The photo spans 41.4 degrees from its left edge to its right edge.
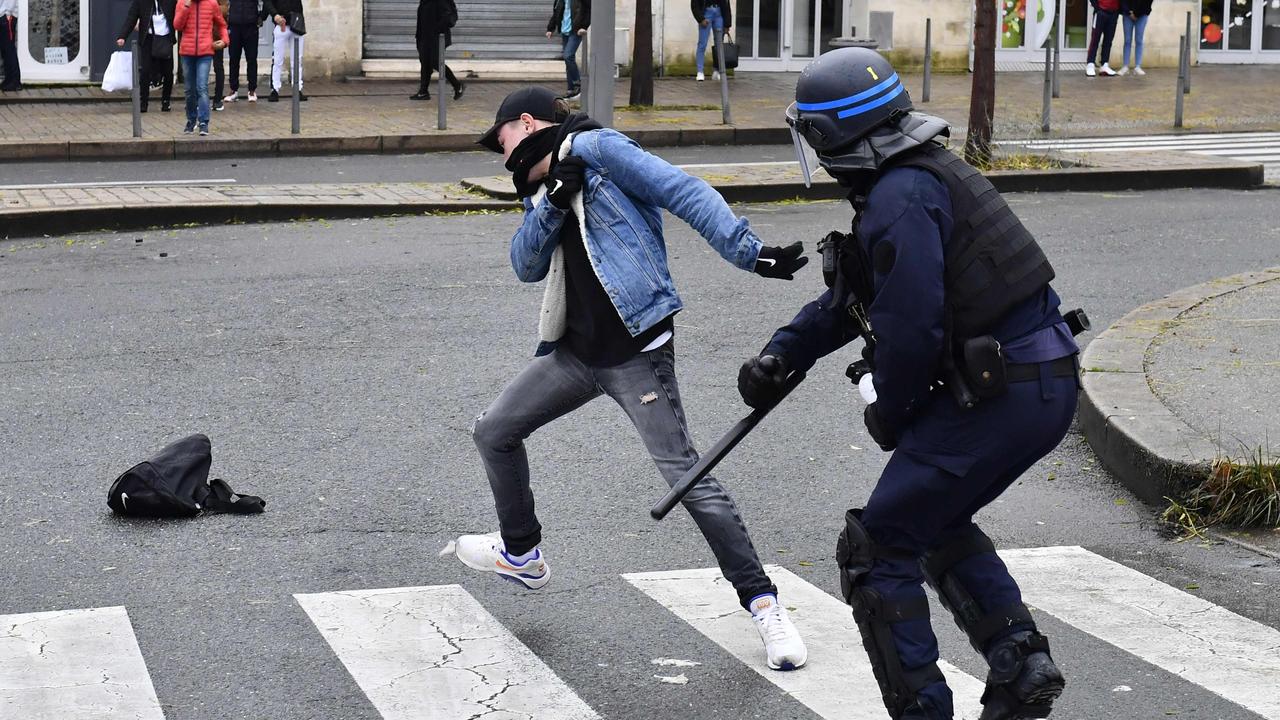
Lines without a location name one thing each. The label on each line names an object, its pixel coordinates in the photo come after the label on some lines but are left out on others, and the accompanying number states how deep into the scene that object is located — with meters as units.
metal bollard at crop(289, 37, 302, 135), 18.46
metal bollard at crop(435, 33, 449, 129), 19.42
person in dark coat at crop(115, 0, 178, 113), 20.20
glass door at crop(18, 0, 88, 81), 22.91
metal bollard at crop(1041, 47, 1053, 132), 19.39
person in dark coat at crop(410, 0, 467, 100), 22.12
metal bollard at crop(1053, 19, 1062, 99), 23.65
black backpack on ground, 6.13
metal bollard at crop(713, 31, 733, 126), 19.79
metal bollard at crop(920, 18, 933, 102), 22.73
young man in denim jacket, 4.89
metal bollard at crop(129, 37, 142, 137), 18.02
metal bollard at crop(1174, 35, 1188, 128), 20.70
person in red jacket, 18.39
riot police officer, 3.81
